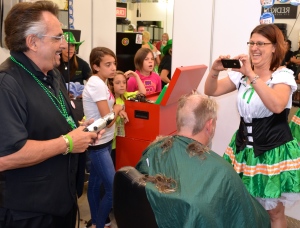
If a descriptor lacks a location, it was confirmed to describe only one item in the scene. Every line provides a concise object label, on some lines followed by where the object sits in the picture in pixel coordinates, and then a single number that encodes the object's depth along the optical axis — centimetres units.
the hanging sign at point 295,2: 259
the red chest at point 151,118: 256
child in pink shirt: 326
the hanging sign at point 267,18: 273
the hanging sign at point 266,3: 273
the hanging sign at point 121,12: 407
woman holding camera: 198
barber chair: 124
